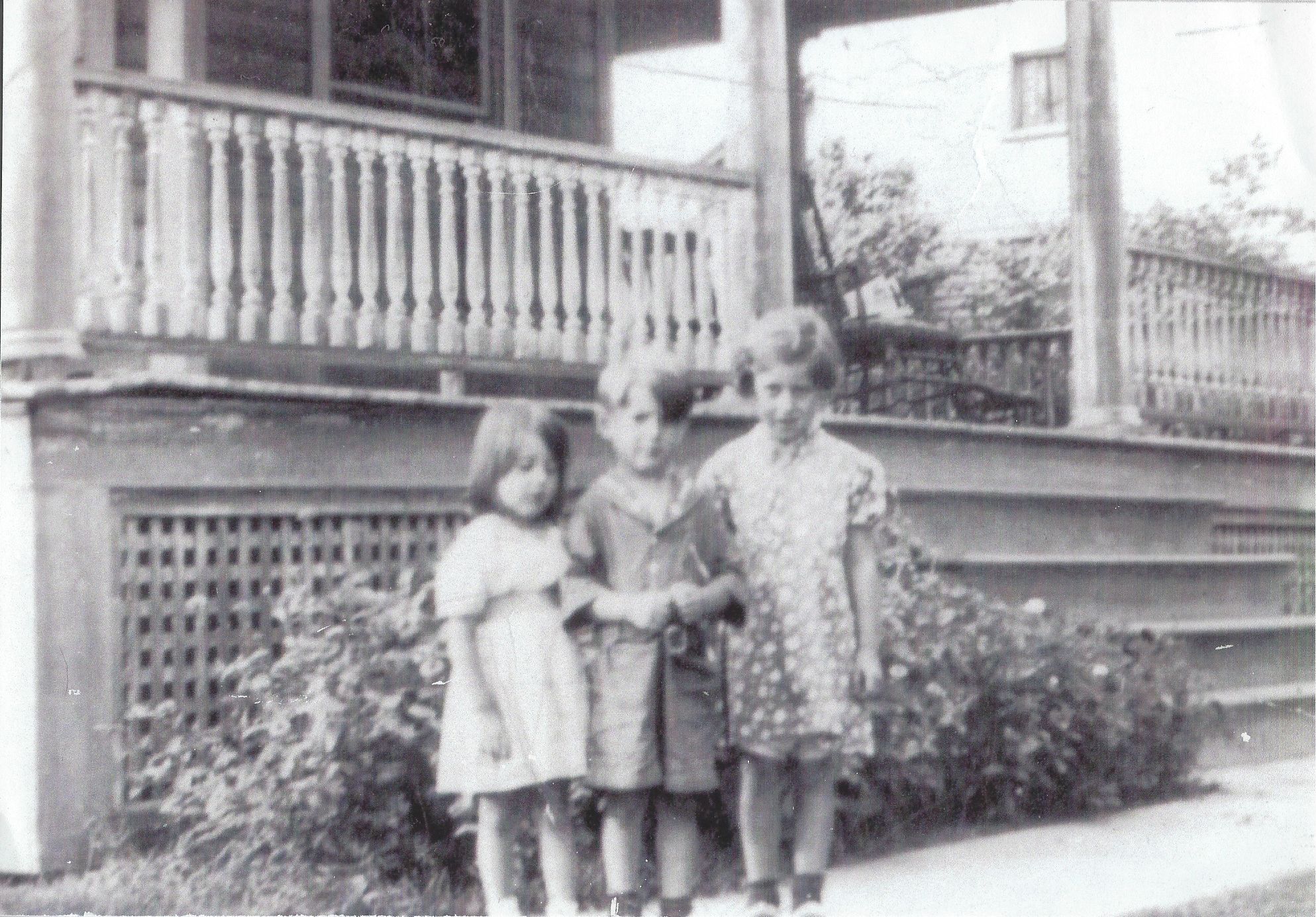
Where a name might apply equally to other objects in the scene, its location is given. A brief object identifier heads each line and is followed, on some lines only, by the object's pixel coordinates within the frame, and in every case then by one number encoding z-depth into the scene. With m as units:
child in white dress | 4.11
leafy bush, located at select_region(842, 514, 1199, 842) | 5.79
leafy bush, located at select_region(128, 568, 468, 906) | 4.88
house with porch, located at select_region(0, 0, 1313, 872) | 5.30
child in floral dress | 4.34
